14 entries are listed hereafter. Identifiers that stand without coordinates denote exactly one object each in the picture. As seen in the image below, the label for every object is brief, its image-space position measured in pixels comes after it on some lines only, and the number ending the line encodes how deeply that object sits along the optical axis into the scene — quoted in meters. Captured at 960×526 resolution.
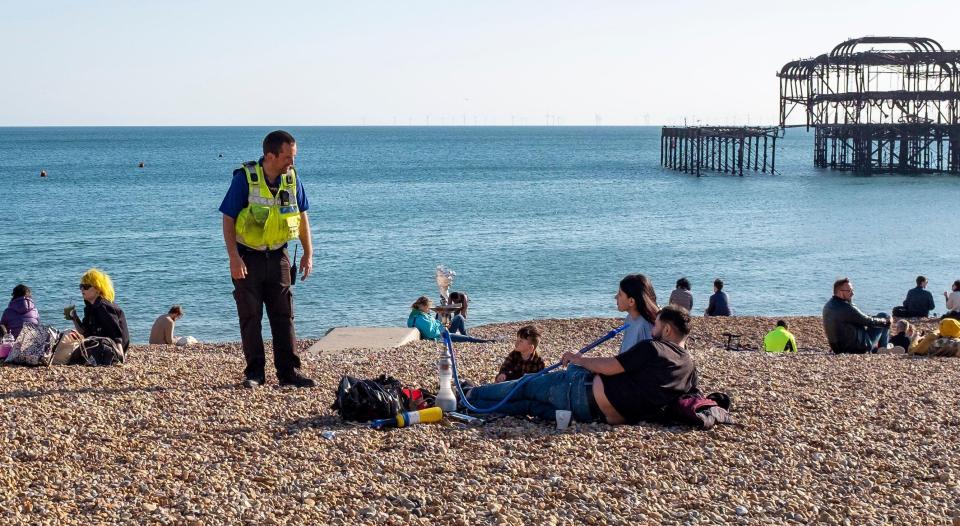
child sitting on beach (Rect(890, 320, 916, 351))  13.77
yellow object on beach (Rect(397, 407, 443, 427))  7.18
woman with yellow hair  9.77
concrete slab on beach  12.31
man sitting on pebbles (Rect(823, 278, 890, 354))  12.23
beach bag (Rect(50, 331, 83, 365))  9.50
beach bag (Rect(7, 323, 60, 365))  9.45
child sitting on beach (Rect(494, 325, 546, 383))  8.38
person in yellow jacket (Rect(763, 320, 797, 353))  13.62
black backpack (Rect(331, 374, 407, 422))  7.19
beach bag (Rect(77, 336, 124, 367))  9.54
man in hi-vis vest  8.03
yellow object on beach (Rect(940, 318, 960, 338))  11.91
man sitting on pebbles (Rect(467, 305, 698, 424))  7.09
